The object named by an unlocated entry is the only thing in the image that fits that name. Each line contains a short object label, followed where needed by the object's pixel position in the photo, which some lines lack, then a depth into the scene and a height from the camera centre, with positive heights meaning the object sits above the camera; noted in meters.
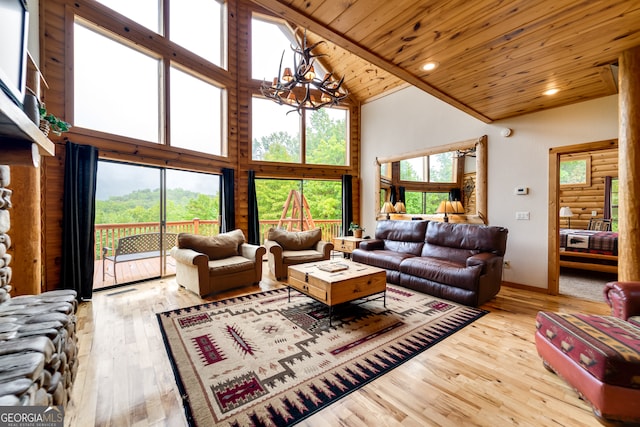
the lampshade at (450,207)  4.32 +0.08
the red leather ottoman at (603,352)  1.40 -0.84
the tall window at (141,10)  3.90 +3.18
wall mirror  4.39 +0.72
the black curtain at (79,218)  3.33 -0.08
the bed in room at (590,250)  4.38 -0.68
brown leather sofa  3.20 -0.69
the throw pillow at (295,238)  4.54 -0.47
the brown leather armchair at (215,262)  3.42 -0.73
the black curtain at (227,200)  5.21 +0.24
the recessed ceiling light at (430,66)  2.43 +1.40
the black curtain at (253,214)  5.50 -0.04
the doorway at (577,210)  3.64 +0.05
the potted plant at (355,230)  5.73 -0.40
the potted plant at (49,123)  2.33 +0.85
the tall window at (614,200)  6.07 +0.28
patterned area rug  1.61 -1.16
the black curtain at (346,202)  6.45 +0.25
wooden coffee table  2.64 -0.76
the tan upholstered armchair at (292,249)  4.21 -0.64
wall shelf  1.27 +0.45
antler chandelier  3.15 +1.65
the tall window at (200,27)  4.66 +3.55
